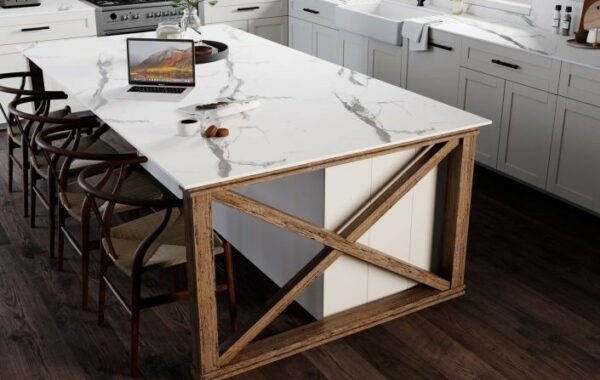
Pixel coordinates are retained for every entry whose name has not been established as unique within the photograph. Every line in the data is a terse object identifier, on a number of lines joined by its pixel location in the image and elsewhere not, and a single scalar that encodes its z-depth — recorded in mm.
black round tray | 4215
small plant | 4251
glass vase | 4488
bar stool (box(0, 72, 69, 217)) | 4012
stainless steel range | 5797
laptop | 3707
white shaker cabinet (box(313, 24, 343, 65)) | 6047
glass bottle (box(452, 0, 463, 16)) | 5473
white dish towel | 5020
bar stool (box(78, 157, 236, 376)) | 2791
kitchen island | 2801
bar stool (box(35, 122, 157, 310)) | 3094
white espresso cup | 3045
